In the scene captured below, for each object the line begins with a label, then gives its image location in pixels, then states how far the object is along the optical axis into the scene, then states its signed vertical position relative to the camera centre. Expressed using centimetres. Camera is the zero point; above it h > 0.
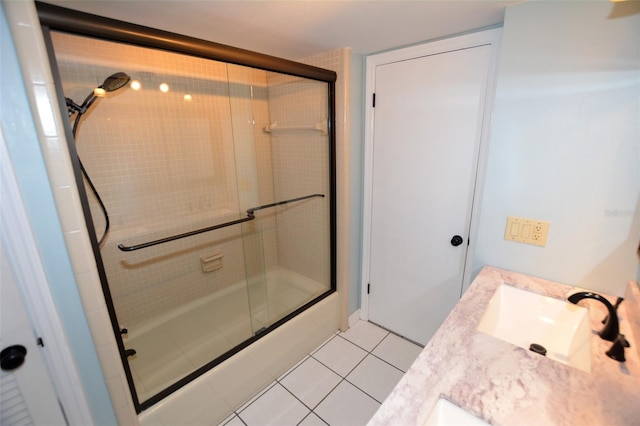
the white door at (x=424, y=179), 166 -22
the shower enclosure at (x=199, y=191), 167 -31
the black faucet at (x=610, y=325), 96 -63
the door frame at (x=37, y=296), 88 -48
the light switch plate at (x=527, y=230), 134 -42
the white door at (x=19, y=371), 90 -73
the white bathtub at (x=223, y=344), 146 -127
